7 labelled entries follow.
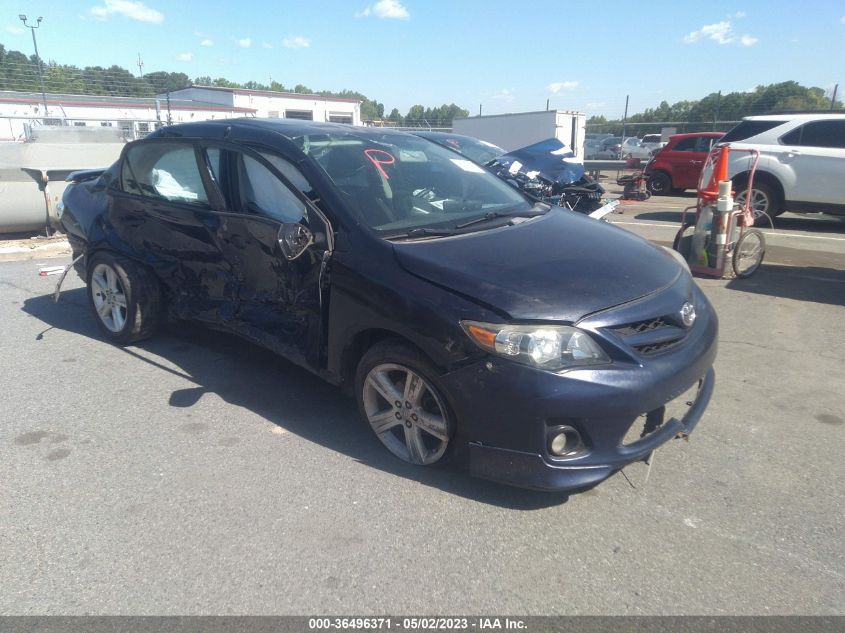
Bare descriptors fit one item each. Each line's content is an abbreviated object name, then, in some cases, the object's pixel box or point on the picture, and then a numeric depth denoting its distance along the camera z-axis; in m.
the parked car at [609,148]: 33.66
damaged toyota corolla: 2.83
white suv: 10.38
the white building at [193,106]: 30.47
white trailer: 21.25
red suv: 15.71
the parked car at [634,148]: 32.72
